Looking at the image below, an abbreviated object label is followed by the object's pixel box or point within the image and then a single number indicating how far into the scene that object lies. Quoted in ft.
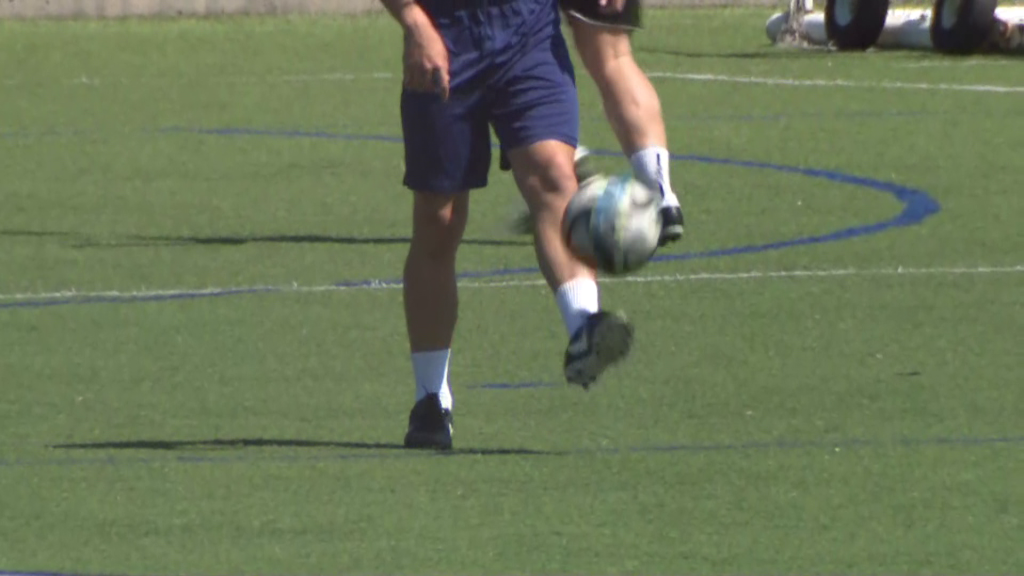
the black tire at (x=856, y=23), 155.12
